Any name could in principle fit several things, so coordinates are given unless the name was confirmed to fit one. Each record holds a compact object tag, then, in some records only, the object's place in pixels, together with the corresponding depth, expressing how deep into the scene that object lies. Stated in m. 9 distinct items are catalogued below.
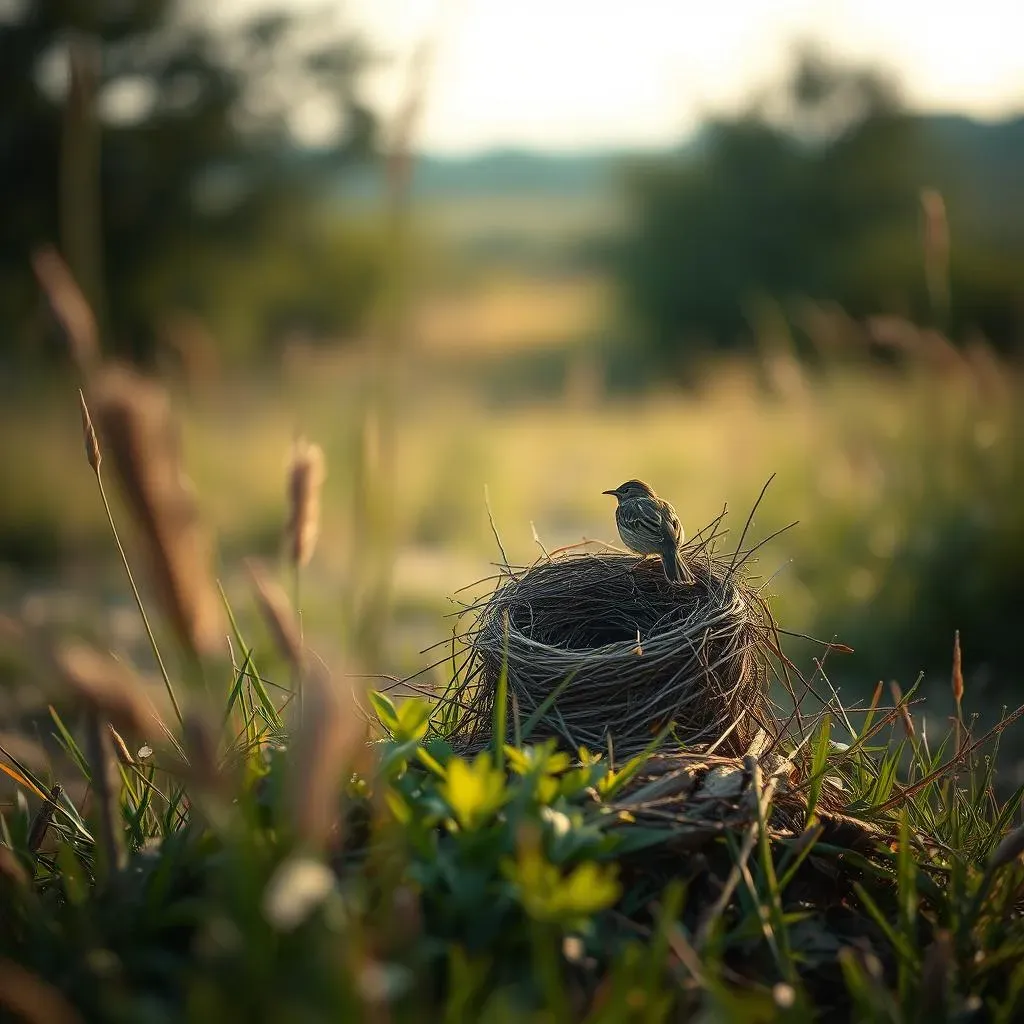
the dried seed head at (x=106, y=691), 0.99
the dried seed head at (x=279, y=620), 1.12
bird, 2.81
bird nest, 2.40
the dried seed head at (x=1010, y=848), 1.52
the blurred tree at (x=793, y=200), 28.61
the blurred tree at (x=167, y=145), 16.89
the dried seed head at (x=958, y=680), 2.22
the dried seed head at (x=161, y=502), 0.97
